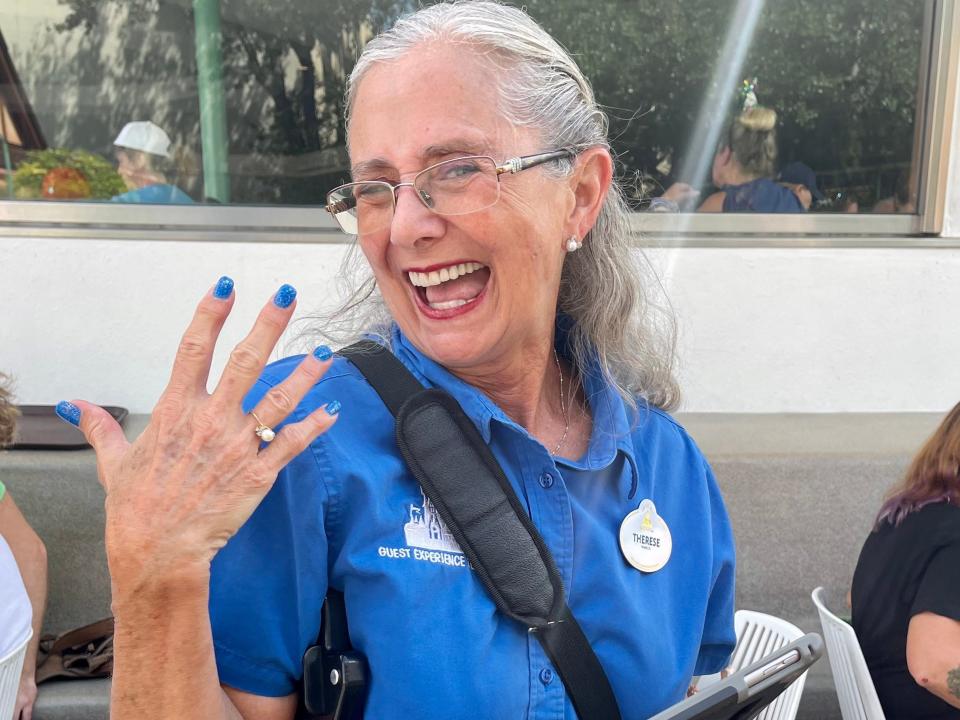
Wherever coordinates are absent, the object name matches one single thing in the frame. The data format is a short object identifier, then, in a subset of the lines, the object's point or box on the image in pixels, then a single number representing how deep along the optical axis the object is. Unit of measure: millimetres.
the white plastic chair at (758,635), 2793
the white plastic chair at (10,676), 2406
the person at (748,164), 4590
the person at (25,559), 2957
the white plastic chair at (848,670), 2588
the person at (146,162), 4281
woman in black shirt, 2477
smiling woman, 1085
